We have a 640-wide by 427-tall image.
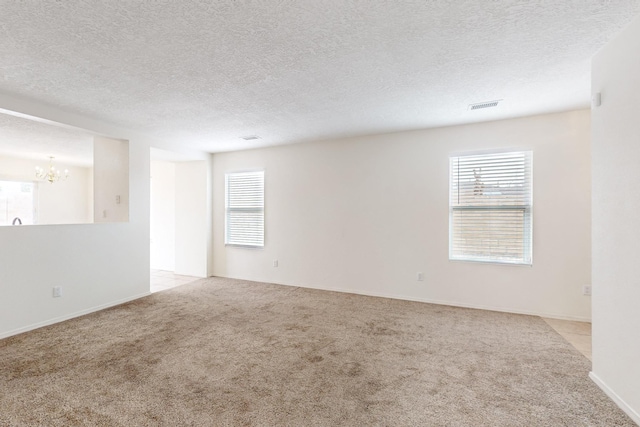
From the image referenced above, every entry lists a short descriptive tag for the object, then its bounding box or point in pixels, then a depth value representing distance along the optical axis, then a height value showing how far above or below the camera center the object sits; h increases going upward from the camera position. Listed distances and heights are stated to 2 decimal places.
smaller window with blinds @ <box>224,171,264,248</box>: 5.72 +0.05
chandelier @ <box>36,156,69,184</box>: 5.98 +0.87
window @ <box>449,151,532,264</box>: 3.87 +0.06
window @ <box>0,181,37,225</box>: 6.79 +0.20
